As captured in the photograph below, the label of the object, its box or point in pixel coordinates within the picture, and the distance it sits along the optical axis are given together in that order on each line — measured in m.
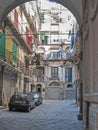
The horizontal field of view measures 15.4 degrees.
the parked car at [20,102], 25.50
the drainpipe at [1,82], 28.45
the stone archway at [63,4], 12.68
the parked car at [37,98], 35.72
